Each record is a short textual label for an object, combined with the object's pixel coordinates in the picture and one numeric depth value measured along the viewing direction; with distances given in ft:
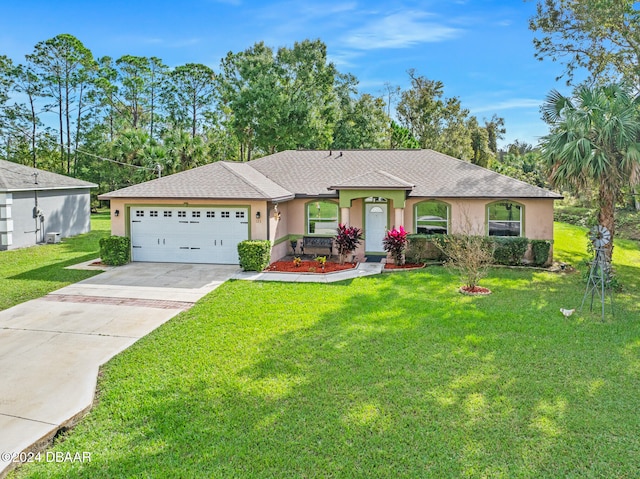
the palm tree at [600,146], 40.68
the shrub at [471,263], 40.42
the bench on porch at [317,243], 58.34
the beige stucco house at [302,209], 53.57
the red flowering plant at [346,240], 52.54
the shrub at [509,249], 53.01
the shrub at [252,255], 49.60
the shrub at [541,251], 53.06
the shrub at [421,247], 54.65
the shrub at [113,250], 52.85
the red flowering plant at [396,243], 51.93
